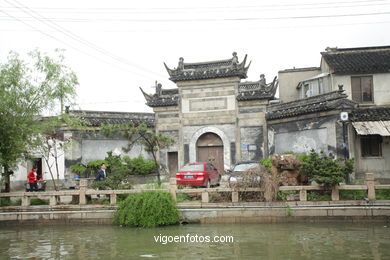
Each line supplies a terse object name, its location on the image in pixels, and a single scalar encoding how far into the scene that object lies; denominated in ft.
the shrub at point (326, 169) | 39.78
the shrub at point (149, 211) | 39.81
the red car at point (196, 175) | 52.13
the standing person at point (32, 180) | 52.54
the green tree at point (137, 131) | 49.75
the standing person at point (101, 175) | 49.12
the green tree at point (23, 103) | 45.16
